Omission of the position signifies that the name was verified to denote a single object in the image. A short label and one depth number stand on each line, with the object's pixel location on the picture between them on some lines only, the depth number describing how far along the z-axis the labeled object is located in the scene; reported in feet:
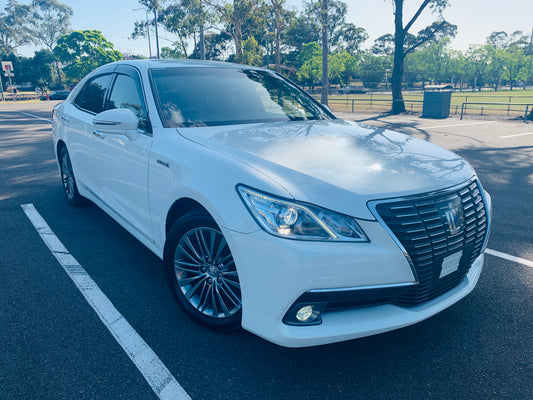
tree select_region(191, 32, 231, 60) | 227.94
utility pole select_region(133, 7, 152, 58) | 198.67
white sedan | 6.70
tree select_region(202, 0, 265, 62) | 87.76
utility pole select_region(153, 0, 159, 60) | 142.58
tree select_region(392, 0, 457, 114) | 65.62
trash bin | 57.72
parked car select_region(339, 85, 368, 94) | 203.76
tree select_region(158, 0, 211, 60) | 85.15
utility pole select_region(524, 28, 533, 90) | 236.22
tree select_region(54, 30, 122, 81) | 232.04
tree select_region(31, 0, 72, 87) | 277.85
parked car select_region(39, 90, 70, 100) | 159.94
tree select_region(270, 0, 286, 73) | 85.61
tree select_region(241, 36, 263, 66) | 92.53
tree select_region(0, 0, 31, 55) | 261.44
